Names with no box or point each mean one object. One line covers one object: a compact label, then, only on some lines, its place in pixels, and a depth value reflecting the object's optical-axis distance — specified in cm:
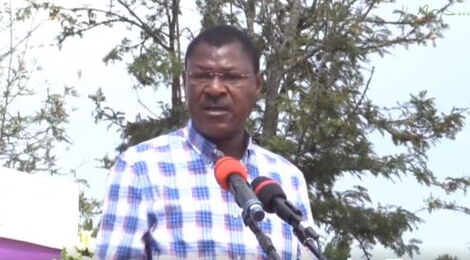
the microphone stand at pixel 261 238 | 356
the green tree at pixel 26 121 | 1594
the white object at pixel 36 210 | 860
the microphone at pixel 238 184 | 366
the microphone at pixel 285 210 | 372
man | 433
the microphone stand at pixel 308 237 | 369
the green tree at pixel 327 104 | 1435
